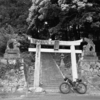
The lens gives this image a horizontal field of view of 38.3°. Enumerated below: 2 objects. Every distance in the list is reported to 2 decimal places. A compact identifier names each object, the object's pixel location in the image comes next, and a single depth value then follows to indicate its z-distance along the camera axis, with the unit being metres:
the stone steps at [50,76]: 7.89
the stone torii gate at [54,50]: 6.98
